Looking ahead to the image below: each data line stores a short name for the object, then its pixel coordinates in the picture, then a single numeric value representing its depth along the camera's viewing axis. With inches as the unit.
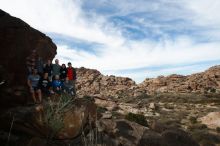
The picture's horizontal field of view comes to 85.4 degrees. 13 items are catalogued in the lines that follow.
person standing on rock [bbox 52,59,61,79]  204.7
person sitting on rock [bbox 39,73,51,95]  195.2
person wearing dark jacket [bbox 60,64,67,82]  215.2
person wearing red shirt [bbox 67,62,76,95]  217.8
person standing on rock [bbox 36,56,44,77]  195.6
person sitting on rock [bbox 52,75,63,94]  204.8
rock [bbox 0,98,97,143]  174.2
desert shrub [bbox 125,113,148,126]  339.0
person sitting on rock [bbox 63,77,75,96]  216.9
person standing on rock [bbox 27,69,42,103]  183.9
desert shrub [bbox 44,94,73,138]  162.3
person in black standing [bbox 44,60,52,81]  198.7
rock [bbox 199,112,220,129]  457.5
